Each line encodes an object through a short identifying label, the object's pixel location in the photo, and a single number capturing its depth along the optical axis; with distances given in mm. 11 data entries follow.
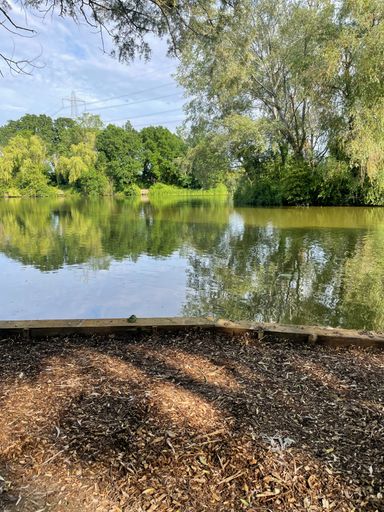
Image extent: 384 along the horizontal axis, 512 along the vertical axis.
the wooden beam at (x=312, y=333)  3482
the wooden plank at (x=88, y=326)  3611
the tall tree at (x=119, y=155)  58750
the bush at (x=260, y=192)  25203
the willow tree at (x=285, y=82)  19547
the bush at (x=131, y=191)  57719
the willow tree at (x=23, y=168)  51625
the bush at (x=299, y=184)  23562
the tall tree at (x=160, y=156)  63356
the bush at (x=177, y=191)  54906
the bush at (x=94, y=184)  55719
